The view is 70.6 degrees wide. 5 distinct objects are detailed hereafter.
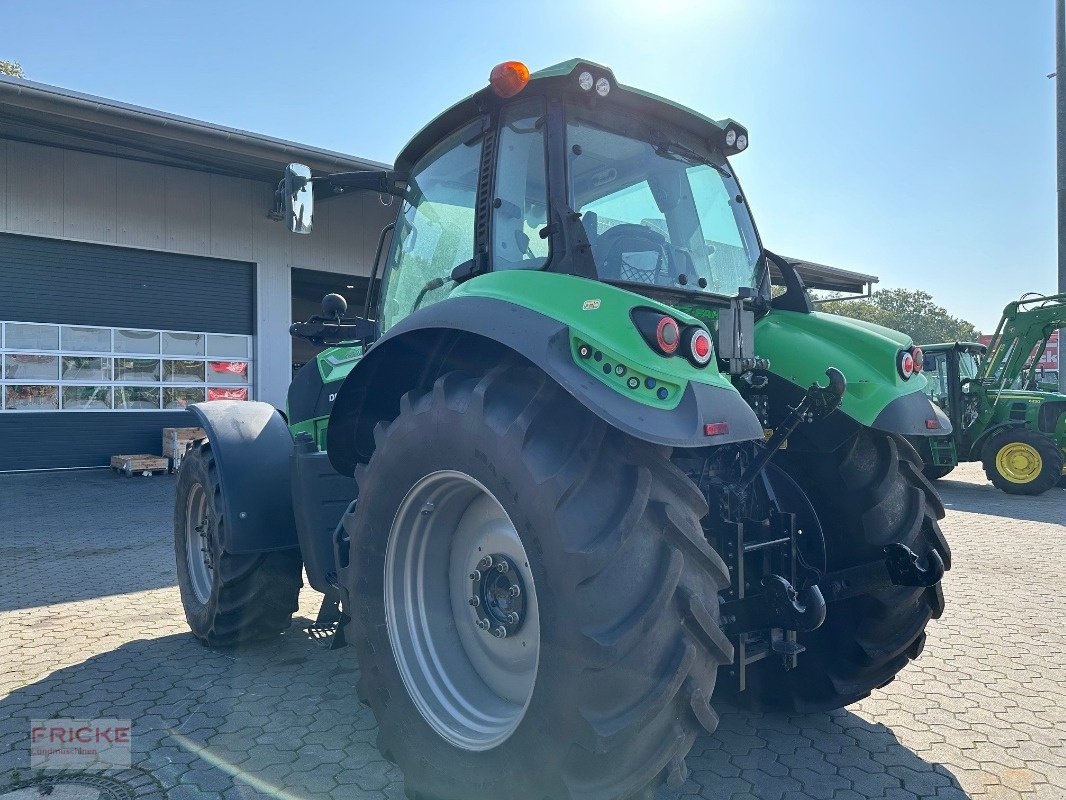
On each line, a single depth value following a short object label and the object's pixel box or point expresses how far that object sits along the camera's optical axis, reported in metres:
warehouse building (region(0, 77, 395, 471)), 12.13
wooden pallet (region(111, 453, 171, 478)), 12.71
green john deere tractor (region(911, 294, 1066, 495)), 10.93
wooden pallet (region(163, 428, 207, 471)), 13.16
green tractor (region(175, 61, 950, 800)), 1.90
